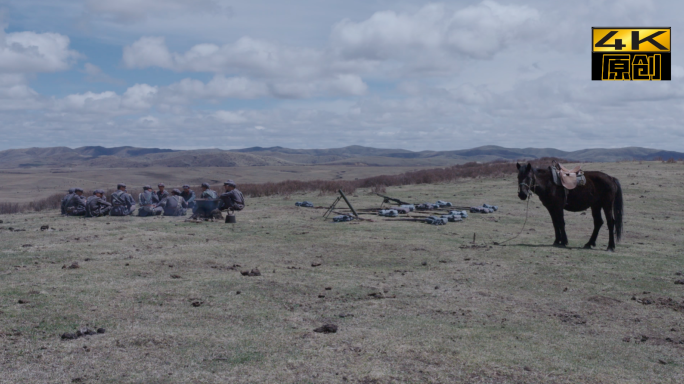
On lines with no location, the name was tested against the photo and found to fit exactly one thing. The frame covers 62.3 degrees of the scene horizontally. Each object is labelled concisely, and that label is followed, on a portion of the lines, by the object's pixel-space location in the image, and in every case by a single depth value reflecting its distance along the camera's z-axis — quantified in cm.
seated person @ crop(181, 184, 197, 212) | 2353
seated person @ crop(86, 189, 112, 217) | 2116
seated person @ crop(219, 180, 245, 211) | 2108
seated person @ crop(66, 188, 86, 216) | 2186
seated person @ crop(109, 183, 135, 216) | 2158
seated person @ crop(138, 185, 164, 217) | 2153
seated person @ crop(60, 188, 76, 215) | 2238
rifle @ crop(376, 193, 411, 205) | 2450
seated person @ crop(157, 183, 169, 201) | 2347
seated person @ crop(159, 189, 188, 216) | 2177
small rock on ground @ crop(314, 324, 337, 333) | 756
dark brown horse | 1518
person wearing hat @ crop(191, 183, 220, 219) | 2028
